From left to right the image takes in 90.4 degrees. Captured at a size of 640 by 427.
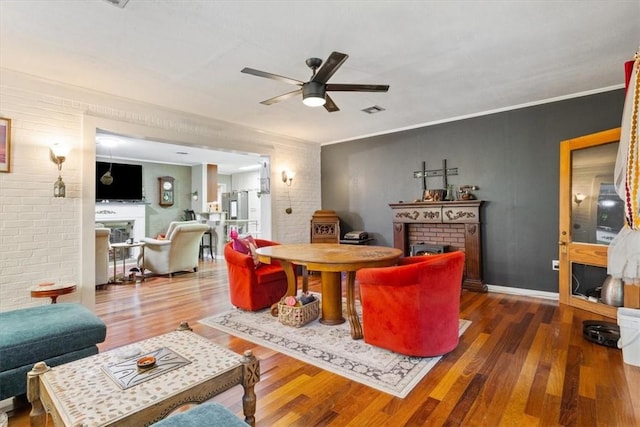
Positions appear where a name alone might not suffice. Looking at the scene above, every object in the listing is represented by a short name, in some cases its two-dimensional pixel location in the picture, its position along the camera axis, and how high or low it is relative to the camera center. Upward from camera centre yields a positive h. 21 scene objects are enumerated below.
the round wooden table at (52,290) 2.90 -0.73
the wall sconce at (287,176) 5.81 +0.64
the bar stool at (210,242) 8.38 -0.83
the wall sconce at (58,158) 3.25 +0.55
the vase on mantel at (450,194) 4.86 +0.26
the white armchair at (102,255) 4.71 -0.67
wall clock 8.80 +0.60
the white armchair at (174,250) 5.73 -0.72
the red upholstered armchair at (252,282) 3.59 -0.83
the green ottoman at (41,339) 1.83 -0.80
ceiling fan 2.32 +1.01
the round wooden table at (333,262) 2.77 -0.46
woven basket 3.16 -1.04
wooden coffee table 1.23 -0.76
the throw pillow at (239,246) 3.93 -0.43
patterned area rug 2.20 -1.15
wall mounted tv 7.64 +0.71
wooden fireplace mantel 4.47 -0.14
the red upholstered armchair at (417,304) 2.36 -0.72
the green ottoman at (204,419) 1.13 -0.76
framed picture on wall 3.03 +0.64
